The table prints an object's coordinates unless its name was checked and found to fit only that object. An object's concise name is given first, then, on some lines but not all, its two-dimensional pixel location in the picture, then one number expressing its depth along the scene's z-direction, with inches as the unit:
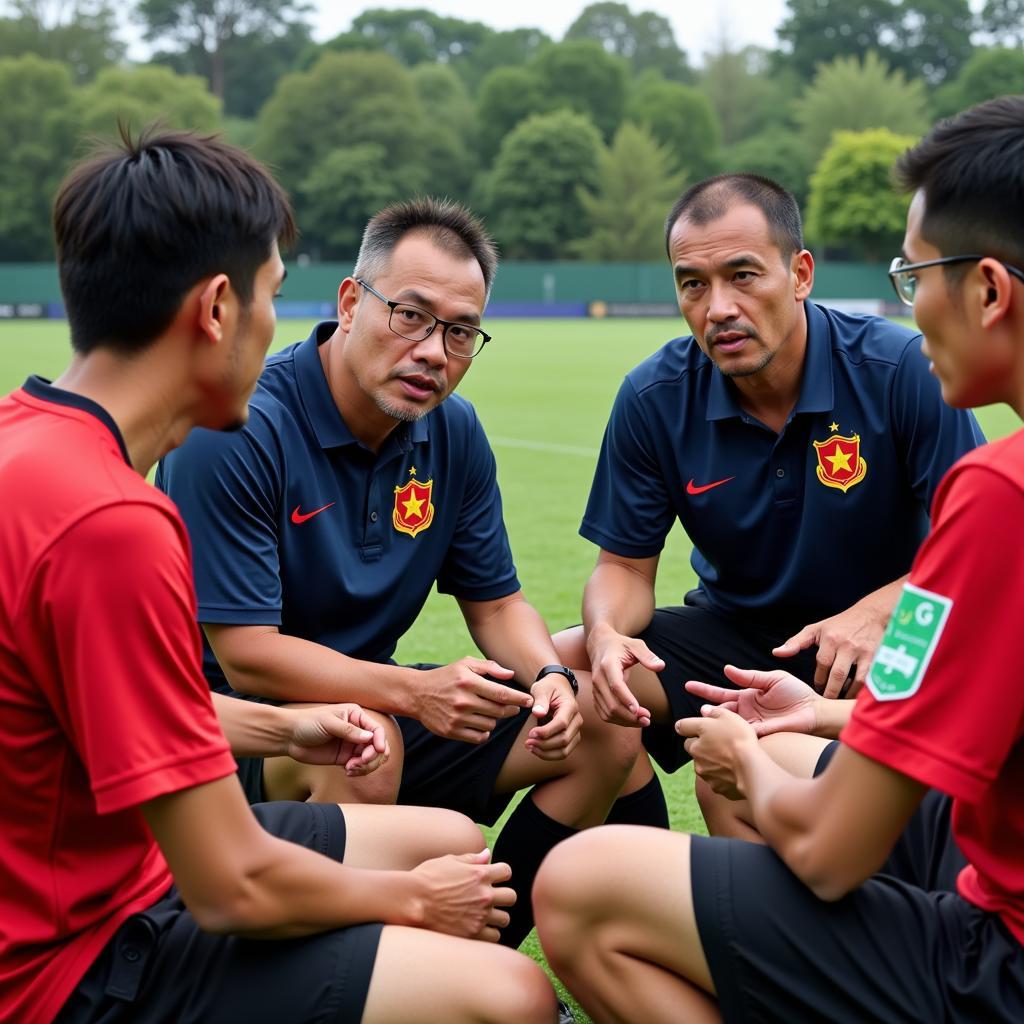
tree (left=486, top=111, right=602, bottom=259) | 2893.7
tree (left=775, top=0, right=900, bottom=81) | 3914.9
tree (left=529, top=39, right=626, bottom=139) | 3430.1
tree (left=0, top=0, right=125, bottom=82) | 3198.8
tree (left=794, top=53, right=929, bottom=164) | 3206.2
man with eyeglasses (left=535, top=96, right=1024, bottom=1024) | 86.7
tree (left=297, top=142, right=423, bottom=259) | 2815.0
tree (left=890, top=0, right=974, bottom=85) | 3897.6
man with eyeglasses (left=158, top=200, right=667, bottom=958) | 148.5
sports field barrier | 2026.3
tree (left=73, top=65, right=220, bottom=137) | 2741.1
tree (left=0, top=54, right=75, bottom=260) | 2586.1
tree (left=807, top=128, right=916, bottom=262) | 2591.0
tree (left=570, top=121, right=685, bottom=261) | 2805.1
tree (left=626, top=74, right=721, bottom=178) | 3344.0
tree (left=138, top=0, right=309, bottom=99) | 3959.2
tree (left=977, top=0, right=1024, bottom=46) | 3959.2
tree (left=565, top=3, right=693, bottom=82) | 4377.5
